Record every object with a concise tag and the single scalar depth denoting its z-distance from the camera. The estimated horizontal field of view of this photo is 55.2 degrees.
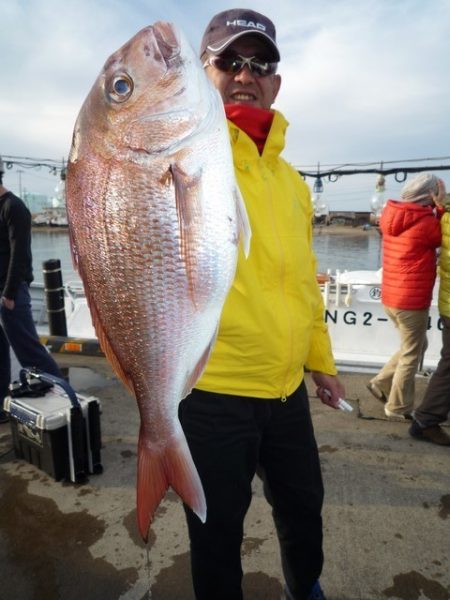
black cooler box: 2.83
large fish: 1.02
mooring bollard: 5.98
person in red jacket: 3.65
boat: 5.92
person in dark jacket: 3.52
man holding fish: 1.46
